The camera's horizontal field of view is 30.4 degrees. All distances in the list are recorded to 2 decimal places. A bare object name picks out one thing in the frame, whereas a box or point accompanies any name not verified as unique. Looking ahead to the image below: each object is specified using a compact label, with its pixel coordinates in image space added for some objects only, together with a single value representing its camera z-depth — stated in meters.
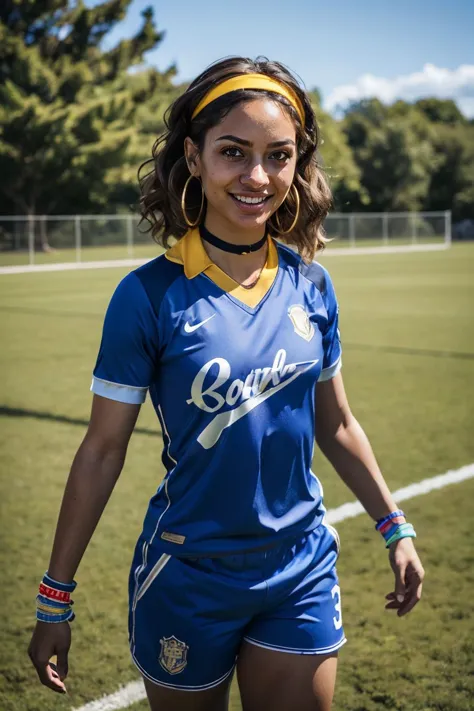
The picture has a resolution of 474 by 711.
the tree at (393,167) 74.88
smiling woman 2.20
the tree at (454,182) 80.81
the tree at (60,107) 46.72
